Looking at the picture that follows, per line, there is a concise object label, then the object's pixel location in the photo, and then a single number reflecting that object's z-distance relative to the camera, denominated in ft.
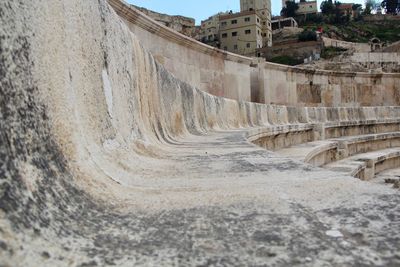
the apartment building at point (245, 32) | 247.50
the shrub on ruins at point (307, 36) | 212.64
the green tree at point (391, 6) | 305.53
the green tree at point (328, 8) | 303.07
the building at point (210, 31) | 267.59
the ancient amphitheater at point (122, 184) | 3.22
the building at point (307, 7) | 325.01
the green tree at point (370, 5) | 318.73
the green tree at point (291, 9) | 321.32
